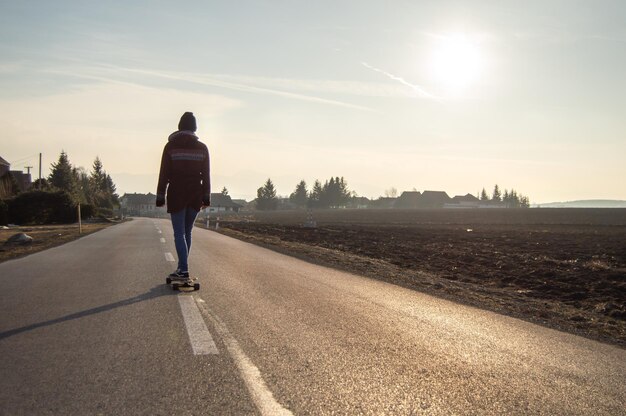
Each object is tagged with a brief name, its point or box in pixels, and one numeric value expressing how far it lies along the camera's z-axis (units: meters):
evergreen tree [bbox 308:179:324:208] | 180.38
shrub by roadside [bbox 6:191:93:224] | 46.91
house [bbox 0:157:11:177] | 76.62
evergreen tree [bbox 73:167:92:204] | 59.62
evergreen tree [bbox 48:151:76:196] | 69.06
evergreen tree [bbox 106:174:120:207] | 120.59
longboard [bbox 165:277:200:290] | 7.14
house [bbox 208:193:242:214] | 171.38
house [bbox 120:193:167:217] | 174.62
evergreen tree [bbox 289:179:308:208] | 187.50
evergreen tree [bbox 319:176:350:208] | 180.38
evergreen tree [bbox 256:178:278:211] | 164.25
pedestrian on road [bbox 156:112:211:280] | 7.17
